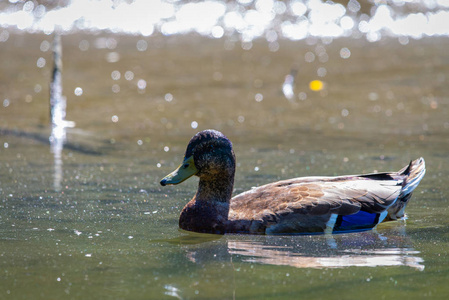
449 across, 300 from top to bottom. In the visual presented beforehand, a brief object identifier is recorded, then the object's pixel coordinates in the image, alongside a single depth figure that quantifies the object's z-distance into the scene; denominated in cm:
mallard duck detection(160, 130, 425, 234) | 1423
